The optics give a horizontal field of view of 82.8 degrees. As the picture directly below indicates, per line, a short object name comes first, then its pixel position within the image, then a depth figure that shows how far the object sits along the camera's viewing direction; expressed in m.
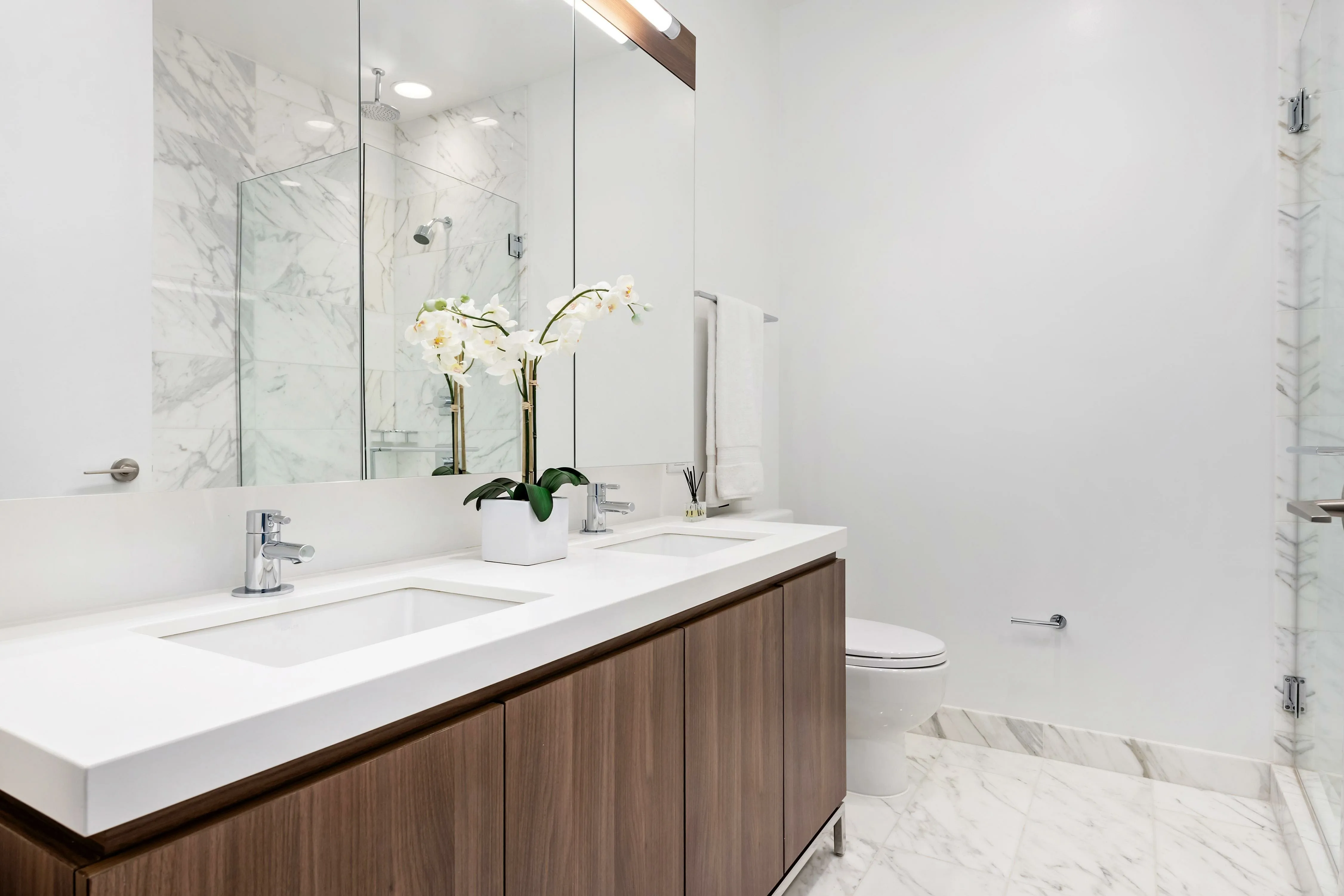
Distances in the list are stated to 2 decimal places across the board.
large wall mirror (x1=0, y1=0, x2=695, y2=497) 1.01
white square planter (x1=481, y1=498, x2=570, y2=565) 1.28
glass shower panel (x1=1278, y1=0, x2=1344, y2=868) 1.68
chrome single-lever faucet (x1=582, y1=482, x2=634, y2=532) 1.76
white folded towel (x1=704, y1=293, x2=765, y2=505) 2.31
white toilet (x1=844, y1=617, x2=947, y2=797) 2.03
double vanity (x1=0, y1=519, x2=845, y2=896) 0.53
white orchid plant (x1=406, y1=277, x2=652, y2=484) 1.28
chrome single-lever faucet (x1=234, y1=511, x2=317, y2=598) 1.01
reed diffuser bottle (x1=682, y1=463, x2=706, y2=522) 2.16
